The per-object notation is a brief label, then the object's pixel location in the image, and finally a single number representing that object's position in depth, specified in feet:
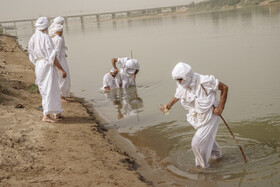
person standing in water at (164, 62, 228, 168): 16.56
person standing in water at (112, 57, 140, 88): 34.12
